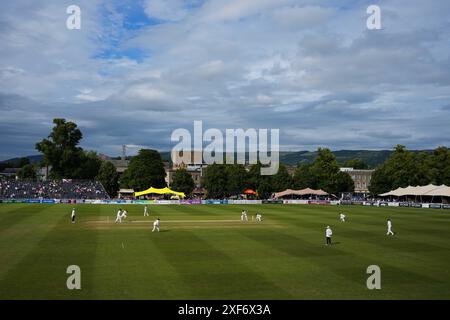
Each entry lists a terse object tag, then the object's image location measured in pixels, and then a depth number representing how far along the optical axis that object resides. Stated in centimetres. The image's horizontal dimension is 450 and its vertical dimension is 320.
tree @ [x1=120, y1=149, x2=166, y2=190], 12169
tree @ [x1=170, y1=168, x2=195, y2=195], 13212
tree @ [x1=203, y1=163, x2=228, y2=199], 13112
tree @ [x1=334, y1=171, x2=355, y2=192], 12045
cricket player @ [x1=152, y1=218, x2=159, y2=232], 3828
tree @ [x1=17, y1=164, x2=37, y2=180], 18400
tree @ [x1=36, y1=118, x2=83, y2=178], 11088
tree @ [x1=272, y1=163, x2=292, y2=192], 13000
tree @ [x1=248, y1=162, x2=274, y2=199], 12975
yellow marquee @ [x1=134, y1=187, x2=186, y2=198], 9200
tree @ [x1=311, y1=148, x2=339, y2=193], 11988
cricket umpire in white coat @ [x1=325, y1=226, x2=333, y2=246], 3130
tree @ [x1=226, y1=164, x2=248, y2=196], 12988
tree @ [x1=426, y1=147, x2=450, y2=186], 10519
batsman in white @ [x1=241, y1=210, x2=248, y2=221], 5147
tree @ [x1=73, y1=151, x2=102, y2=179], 11782
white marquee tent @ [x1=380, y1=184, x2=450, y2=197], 8425
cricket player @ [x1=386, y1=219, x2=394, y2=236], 3725
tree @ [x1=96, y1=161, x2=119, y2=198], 12988
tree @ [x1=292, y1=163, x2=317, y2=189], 12706
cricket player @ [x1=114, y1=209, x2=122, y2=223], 4614
